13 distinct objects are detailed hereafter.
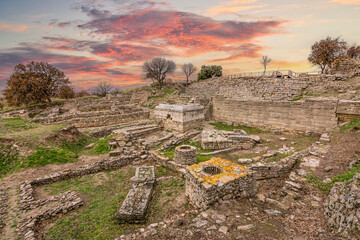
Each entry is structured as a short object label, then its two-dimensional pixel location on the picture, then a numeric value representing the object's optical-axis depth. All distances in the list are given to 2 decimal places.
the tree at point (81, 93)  42.56
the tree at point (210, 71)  40.85
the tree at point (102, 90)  49.68
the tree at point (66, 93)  28.09
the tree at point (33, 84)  20.25
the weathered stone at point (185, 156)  7.44
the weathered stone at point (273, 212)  4.01
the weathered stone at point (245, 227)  3.46
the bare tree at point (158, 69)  42.06
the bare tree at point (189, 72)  52.21
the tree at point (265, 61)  41.75
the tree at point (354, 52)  26.23
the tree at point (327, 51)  21.25
